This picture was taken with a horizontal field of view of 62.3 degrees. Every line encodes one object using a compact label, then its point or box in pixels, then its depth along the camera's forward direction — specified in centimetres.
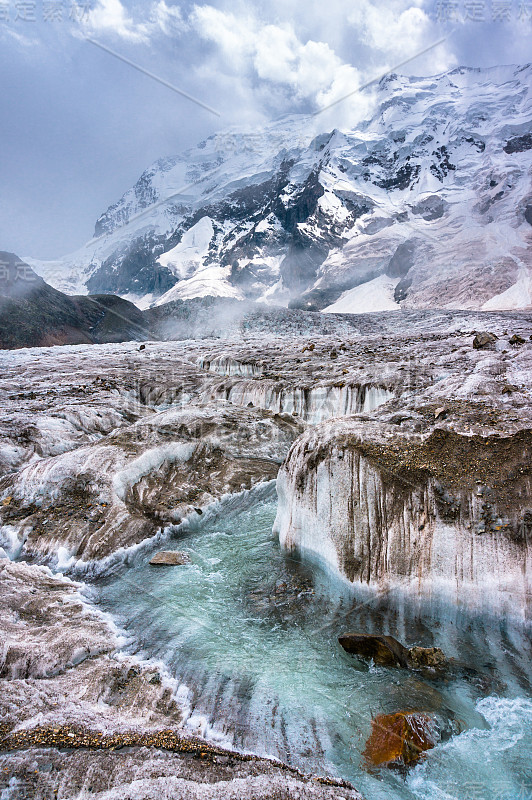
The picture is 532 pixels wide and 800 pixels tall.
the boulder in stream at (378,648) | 626
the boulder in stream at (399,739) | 491
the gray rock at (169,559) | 955
